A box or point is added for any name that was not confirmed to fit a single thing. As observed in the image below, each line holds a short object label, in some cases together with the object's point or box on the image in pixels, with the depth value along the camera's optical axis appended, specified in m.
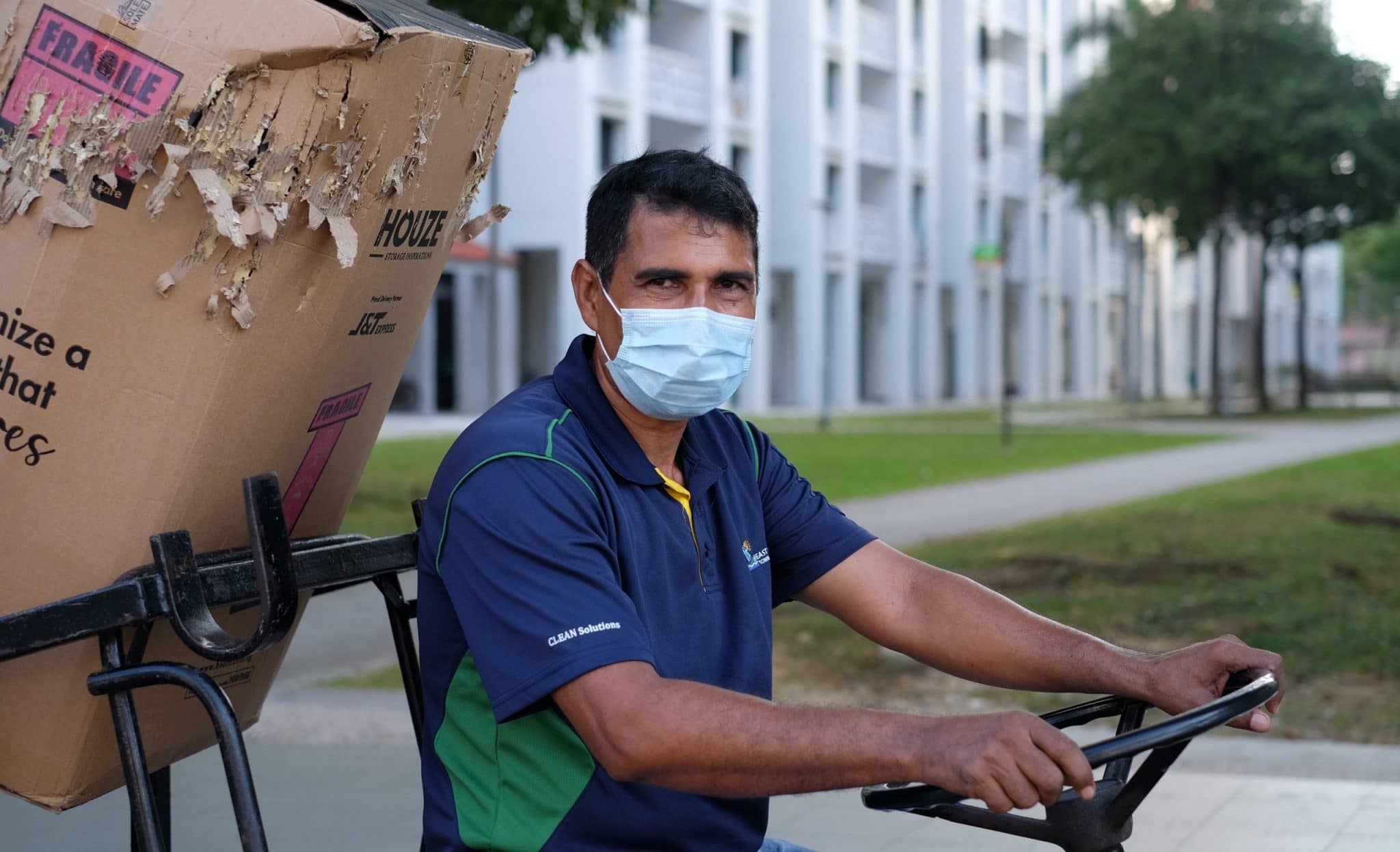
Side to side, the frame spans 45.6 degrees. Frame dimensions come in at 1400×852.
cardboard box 1.96
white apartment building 34.75
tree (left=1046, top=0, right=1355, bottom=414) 36.12
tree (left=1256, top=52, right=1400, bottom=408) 35.88
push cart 1.97
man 1.90
